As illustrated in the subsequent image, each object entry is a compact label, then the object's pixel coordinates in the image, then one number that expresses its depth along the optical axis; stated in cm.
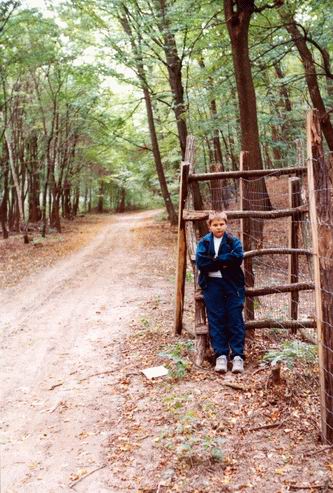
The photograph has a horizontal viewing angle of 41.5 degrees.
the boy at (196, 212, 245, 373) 527
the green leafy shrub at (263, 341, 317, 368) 497
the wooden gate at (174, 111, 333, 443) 370
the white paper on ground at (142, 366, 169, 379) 537
